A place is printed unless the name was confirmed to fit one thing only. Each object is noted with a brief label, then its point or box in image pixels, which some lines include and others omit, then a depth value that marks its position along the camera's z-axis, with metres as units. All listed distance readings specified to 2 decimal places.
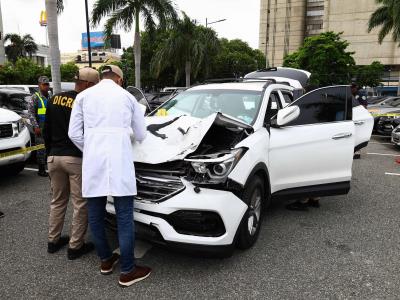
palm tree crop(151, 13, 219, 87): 23.80
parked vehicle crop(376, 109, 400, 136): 12.19
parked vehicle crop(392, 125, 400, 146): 10.04
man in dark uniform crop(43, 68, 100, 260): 3.34
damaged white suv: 3.01
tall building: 83.06
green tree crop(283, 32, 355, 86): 30.44
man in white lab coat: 2.81
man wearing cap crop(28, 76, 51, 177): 6.49
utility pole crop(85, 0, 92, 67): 17.55
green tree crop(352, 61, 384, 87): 41.22
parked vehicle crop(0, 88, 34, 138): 8.22
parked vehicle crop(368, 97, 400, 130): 12.87
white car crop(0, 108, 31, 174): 5.74
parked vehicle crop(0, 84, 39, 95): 9.06
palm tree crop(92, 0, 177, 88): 16.28
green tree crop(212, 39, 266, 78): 46.72
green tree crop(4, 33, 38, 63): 58.94
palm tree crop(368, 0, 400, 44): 27.23
